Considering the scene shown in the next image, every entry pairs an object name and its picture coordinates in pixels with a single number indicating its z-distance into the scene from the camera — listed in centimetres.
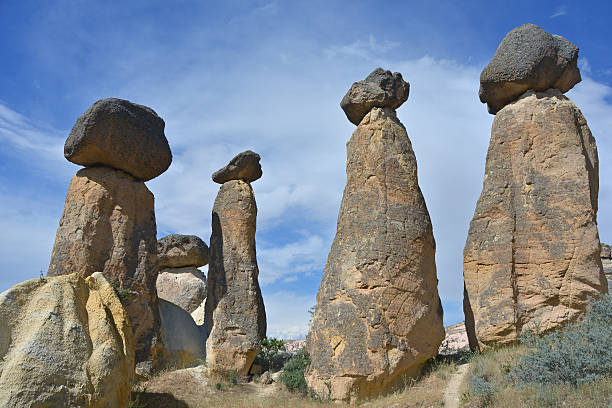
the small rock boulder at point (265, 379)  1106
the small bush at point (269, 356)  1175
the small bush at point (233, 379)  1095
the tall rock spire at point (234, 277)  1132
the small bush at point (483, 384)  804
